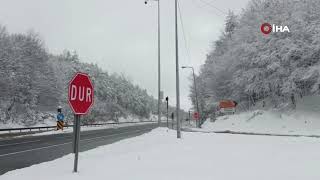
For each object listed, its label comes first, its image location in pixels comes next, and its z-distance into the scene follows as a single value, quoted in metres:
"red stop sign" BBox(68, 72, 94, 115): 5.70
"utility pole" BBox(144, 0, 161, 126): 25.88
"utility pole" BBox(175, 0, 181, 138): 14.47
